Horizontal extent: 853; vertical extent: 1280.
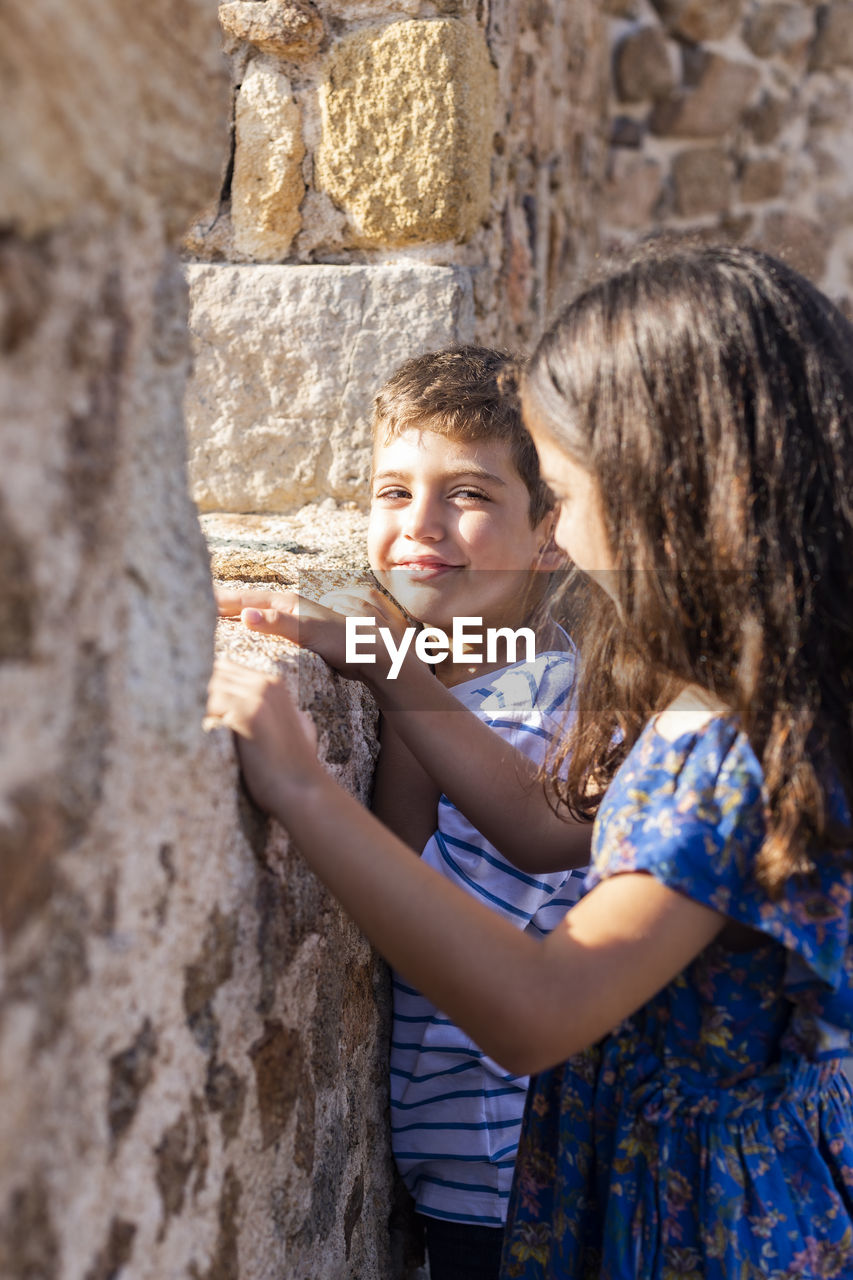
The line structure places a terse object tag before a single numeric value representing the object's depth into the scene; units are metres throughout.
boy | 1.50
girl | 0.97
